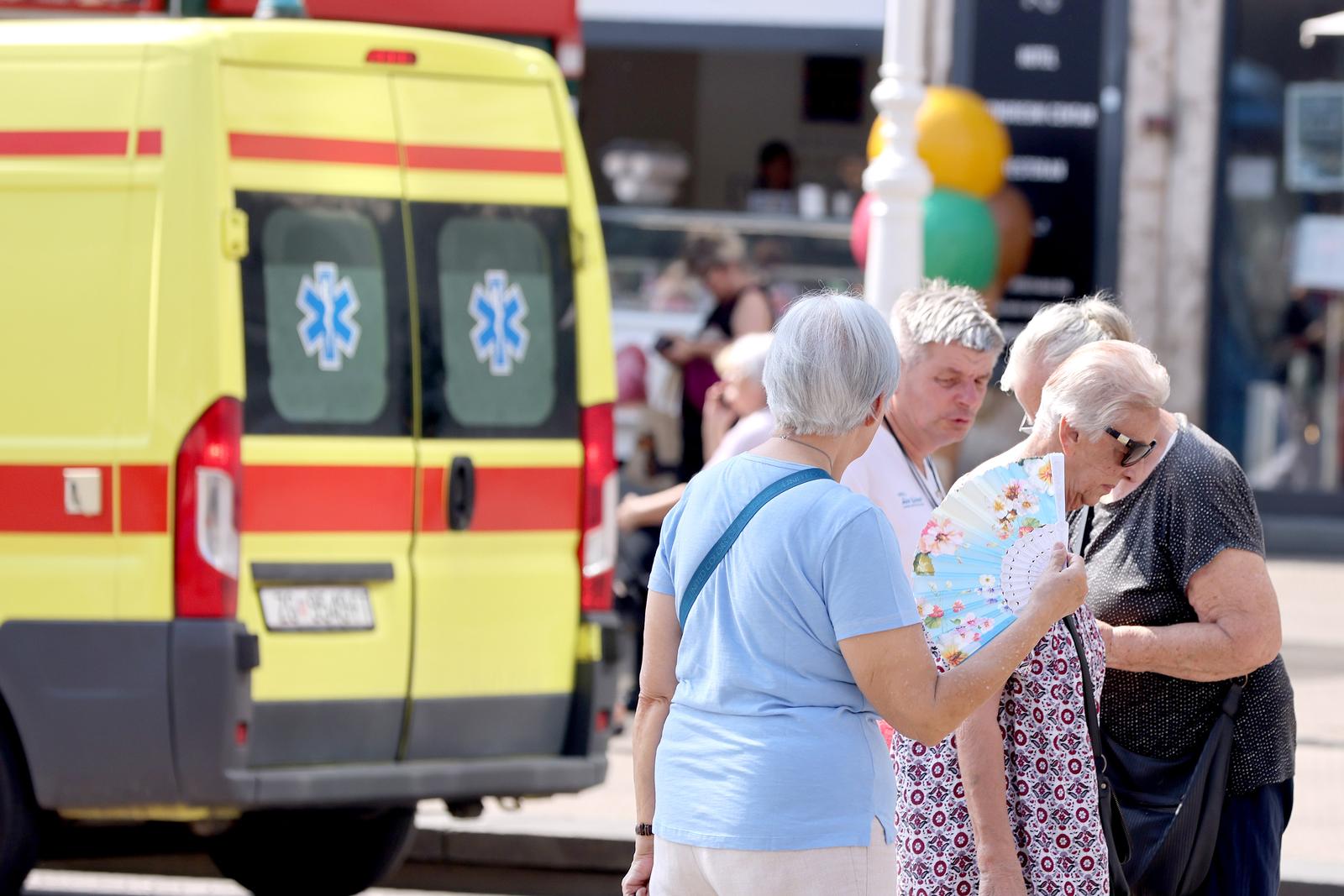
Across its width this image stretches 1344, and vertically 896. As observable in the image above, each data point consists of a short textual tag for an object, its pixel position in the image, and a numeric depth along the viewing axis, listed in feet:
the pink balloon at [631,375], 79.41
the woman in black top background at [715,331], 63.87
